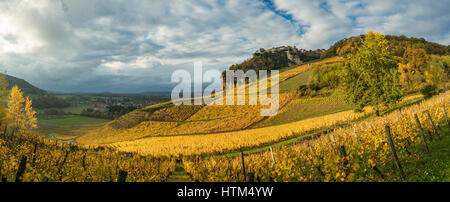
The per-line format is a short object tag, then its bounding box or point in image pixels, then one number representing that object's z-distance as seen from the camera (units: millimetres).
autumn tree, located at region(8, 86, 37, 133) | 45062
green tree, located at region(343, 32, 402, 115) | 28491
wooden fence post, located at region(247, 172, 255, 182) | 6566
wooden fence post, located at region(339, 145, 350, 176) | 7761
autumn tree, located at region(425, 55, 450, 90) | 58156
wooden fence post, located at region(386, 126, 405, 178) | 8570
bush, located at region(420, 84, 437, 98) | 37781
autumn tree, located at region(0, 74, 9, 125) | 42469
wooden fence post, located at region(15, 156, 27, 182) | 6956
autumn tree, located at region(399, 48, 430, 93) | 58619
